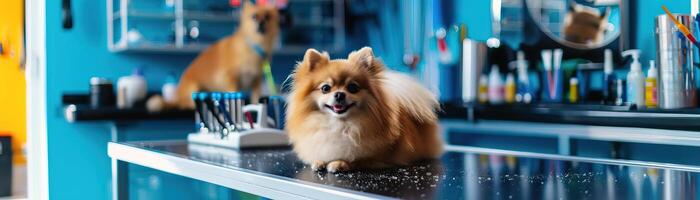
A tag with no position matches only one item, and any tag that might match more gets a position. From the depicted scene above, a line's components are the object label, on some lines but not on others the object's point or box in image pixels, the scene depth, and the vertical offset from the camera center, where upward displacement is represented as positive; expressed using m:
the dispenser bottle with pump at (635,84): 2.15 +0.02
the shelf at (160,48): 3.22 +0.25
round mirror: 2.51 +0.28
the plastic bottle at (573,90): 2.55 +0.00
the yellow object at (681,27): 1.97 +0.18
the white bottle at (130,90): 3.23 +0.05
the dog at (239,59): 3.41 +0.20
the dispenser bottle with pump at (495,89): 2.79 +0.01
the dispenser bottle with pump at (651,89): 2.09 +0.00
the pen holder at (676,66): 2.01 +0.07
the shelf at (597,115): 1.87 -0.08
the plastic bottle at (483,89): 2.85 +0.01
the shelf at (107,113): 3.03 -0.07
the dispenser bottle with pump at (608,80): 2.39 +0.04
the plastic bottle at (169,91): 3.37 +0.04
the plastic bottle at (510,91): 2.79 +0.00
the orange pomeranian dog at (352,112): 1.19 -0.03
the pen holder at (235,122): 1.78 -0.07
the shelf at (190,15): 3.27 +0.42
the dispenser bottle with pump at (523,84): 2.75 +0.03
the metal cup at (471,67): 2.85 +0.11
